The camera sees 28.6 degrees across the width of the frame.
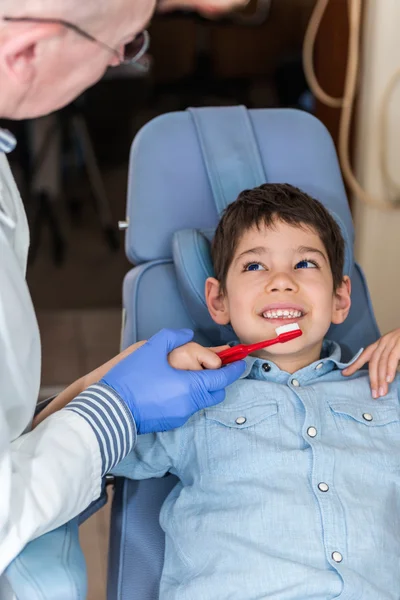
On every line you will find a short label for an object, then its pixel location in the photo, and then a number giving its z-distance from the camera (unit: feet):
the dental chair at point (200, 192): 5.19
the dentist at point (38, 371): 3.01
